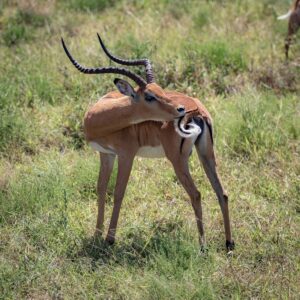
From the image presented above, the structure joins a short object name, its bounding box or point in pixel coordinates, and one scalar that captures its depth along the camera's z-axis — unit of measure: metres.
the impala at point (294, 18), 17.61
